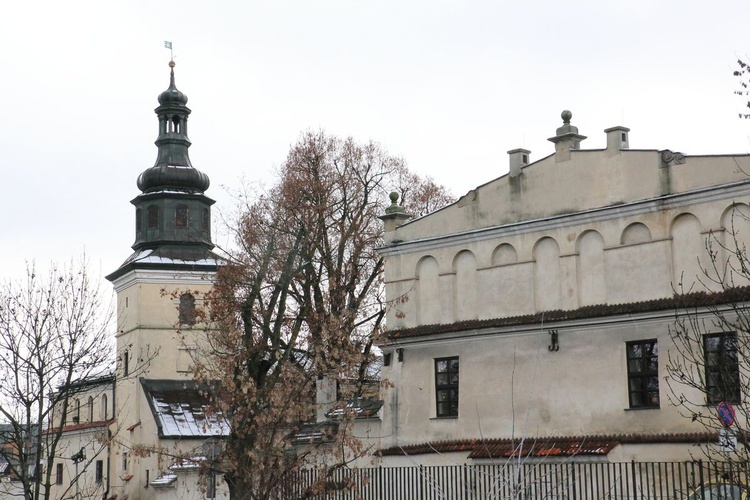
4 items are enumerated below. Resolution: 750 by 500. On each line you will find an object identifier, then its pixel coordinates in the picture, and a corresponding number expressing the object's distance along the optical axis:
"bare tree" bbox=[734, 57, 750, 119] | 13.30
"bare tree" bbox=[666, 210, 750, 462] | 24.38
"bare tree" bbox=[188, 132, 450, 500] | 25.70
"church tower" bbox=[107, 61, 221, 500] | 58.66
